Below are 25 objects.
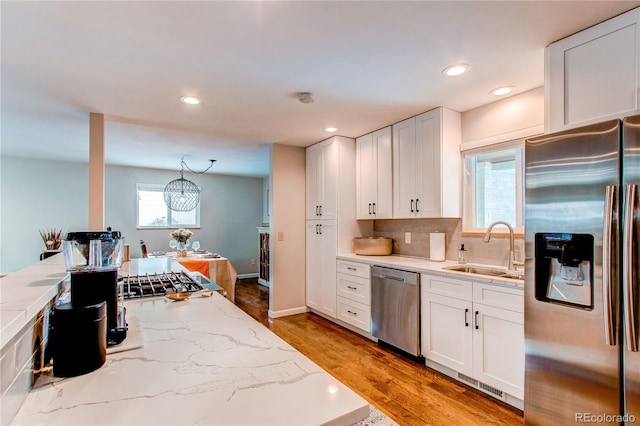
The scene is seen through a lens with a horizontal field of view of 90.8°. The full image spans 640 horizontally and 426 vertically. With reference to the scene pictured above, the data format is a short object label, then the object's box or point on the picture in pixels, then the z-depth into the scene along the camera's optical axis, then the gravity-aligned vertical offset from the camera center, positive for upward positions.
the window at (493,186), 2.69 +0.25
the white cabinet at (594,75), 1.58 +0.75
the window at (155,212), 6.27 +0.05
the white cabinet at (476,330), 2.12 -0.88
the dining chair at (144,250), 5.00 -0.56
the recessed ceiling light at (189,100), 2.67 +0.99
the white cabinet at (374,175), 3.57 +0.46
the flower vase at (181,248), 4.70 -0.53
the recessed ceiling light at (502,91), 2.48 +0.99
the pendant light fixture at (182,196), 5.68 +0.35
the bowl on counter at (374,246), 3.73 -0.38
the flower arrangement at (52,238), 4.90 -0.38
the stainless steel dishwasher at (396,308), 2.82 -0.90
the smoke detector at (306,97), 2.59 +0.97
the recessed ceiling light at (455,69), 2.14 +1.00
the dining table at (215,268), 4.10 -0.72
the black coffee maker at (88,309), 0.88 -0.28
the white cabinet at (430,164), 2.95 +0.49
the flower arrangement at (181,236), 4.93 -0.33
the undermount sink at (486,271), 2.48 -0.49
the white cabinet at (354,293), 3.42 -0.90
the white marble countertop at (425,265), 2.20 -0.48
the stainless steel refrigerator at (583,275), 1.42 -0.31
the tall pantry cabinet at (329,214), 3.93 +0.00
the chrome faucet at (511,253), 2.53 -0.32
